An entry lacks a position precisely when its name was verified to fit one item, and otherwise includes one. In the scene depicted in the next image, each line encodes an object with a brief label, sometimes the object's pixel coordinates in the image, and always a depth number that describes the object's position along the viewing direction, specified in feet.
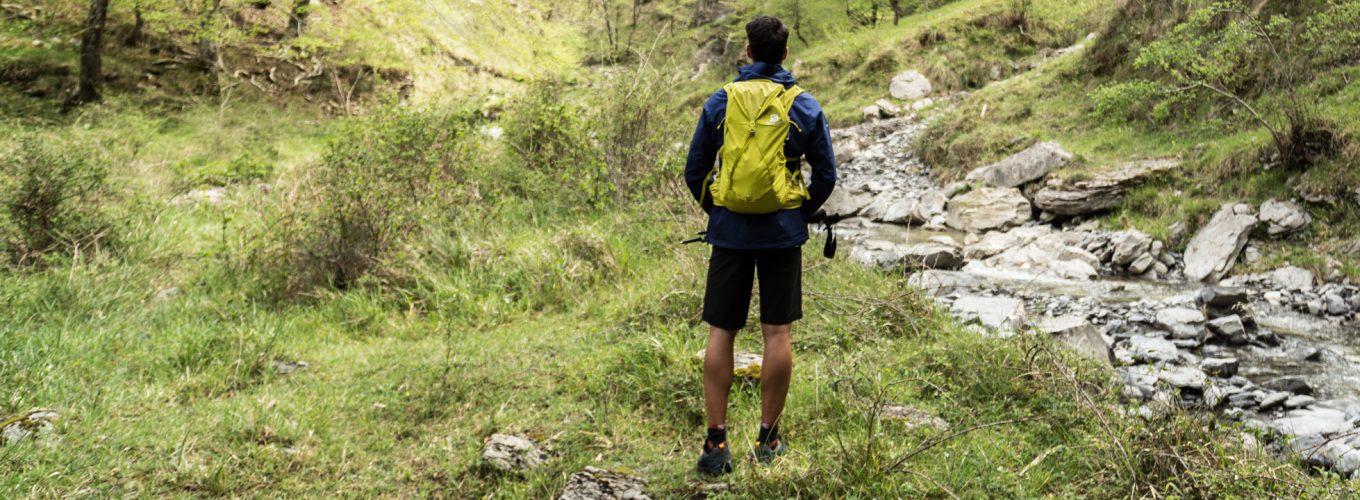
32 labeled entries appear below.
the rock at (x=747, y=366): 15.61
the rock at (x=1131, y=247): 32.60
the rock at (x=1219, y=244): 29.99
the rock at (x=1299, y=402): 17.41
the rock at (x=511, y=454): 12.74
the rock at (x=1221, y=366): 19.46
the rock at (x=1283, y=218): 29.81
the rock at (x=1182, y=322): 22.63
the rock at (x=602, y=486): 11.46
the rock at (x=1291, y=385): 18.47
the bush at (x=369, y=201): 24.50
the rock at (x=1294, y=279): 27.12
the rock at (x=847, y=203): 49.24
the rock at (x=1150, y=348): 20.34
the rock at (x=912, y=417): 13.25
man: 10.94
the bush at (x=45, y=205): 22.97
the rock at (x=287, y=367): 17.98
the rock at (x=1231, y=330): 22.08
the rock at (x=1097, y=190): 37.78
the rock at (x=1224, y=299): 24.26
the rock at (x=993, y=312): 19.29
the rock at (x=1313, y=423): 15.99
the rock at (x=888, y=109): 70.33
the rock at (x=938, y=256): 33.14
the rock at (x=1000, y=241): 36.58
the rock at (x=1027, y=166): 43.16
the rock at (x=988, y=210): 41.38
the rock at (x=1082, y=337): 18.03
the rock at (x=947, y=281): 27.05
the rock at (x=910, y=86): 72.23
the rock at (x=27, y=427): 12.33
